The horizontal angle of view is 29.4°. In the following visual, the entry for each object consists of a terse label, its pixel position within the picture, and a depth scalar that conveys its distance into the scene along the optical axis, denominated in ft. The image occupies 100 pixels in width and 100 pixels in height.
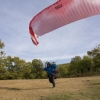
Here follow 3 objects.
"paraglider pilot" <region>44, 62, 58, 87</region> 43.34
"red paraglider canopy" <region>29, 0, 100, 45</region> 32.83
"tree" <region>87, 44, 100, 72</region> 144.36
